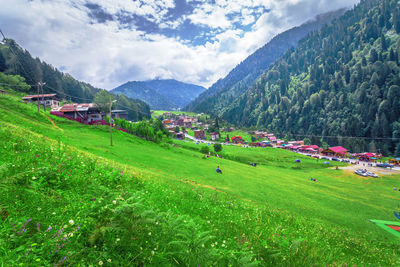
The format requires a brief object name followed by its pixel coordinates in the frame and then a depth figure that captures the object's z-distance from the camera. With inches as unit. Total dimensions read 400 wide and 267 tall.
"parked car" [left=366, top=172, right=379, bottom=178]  2873.8
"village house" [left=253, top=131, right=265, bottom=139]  7618.1
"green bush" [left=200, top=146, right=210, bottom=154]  3089.6
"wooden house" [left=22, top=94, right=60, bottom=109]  3439.2
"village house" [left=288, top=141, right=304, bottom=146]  6571.4
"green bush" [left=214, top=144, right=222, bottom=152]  3590.6
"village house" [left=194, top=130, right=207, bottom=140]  7340.6
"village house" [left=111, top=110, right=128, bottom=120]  5236.2
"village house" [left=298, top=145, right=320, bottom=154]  5638.8
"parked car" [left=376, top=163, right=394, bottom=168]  3944.4
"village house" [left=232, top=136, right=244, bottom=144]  6800.7
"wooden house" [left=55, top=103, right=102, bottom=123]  2875.2
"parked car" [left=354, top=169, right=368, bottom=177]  2889.8
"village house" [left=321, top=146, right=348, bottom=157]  5088.6
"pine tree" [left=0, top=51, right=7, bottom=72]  4215.1
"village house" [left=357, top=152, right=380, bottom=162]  4710.1
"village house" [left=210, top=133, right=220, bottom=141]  7178.2
